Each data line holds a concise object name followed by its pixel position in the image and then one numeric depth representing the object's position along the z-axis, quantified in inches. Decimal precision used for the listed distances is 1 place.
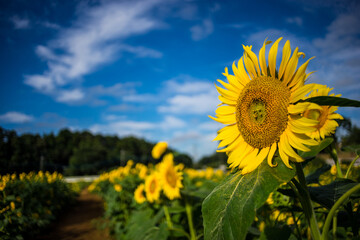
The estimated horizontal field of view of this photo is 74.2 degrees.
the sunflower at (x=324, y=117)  40.0
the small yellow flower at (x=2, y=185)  123.4
